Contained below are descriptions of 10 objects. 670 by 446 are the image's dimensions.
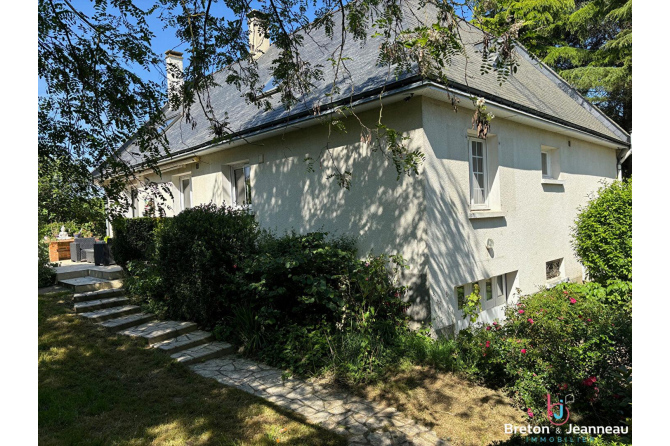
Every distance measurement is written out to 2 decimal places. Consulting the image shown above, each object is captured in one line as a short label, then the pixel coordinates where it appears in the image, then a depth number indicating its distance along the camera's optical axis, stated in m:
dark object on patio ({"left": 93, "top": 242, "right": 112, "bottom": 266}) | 12.14
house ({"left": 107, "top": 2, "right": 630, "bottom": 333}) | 6.64
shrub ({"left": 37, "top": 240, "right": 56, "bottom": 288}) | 10.36
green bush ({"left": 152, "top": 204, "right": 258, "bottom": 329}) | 7.02
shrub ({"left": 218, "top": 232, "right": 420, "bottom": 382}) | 5.91
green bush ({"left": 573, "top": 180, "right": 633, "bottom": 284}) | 9.23
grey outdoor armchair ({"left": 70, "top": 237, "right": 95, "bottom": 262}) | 14.77
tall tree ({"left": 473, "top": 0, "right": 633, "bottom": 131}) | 16.08
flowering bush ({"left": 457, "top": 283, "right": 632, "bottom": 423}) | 4.35
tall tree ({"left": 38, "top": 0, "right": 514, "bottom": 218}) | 4.78
